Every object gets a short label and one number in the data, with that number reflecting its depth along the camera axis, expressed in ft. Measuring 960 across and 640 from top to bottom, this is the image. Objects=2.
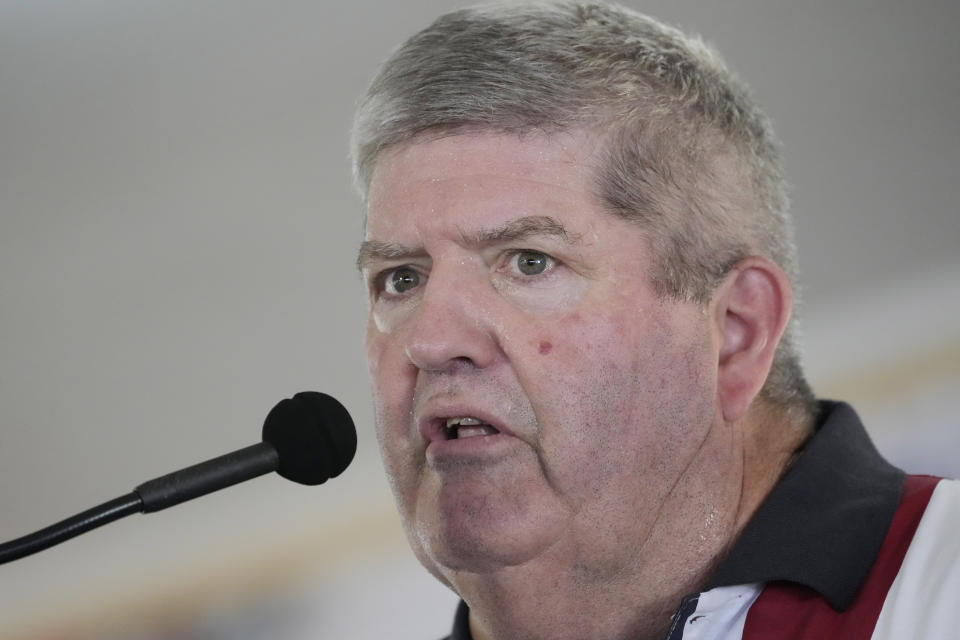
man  10.39
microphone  10.12
